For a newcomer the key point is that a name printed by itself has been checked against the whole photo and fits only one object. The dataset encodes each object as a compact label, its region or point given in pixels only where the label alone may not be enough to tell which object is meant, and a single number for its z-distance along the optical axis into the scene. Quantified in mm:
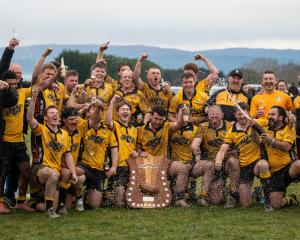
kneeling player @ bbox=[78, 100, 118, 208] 8852
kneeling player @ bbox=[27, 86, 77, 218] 8195
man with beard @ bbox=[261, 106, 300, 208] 8578
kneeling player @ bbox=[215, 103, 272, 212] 8875
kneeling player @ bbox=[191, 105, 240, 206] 9055
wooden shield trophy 8883
